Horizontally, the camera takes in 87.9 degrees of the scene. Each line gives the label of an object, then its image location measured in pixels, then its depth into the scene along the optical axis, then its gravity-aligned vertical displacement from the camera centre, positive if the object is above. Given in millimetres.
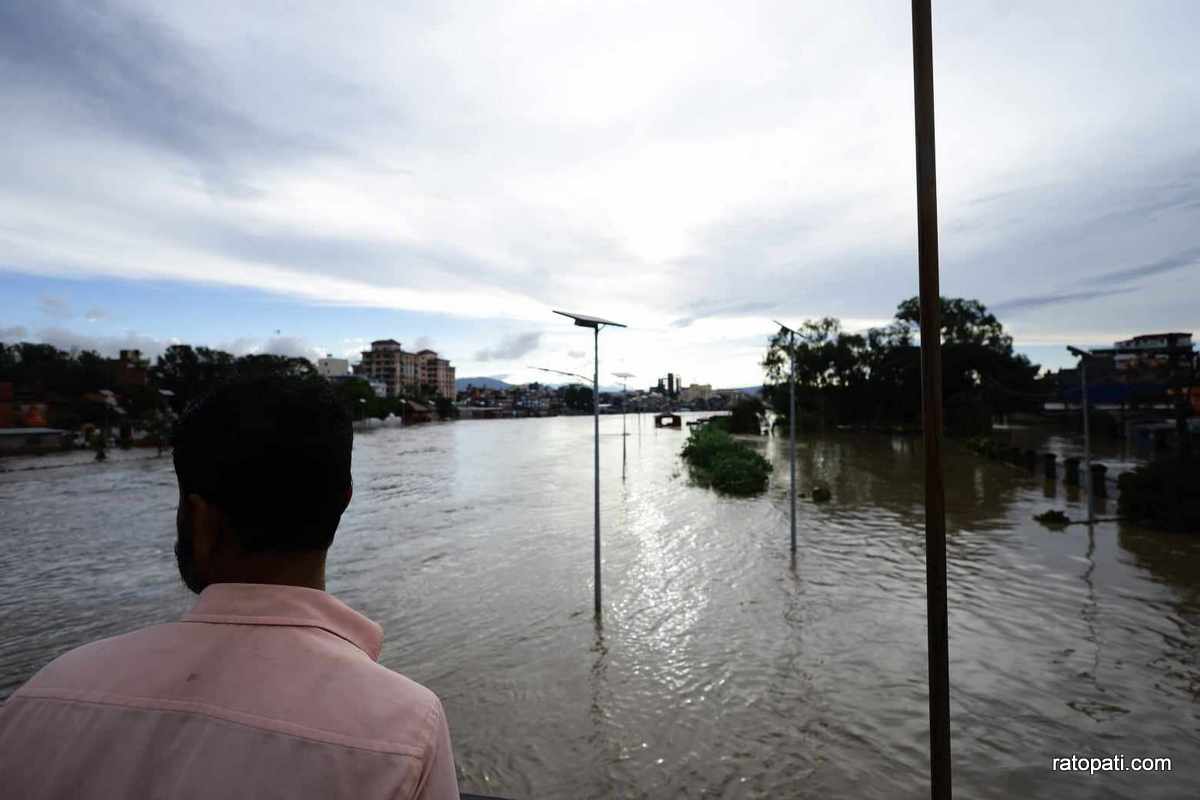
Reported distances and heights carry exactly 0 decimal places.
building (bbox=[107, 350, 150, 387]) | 51531 +4224
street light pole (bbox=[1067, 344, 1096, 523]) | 13293 +883
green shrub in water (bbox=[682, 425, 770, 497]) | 22125 -1844
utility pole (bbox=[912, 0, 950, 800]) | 2385 +274
